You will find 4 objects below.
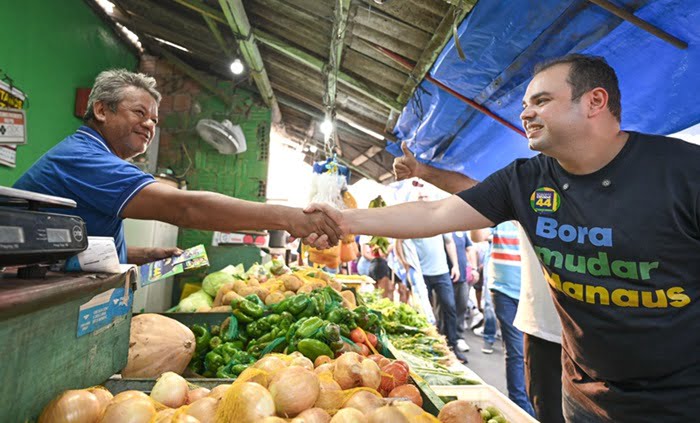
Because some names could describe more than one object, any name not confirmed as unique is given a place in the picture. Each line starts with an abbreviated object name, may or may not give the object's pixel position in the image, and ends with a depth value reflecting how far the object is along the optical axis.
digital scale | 0.88
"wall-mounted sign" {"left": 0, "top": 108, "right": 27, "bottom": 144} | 1.93
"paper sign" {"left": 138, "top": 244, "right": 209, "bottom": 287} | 1.82
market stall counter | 0.90
